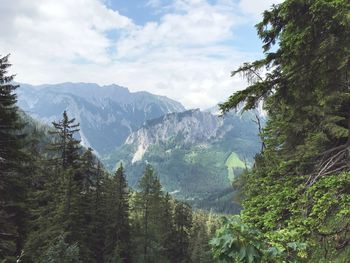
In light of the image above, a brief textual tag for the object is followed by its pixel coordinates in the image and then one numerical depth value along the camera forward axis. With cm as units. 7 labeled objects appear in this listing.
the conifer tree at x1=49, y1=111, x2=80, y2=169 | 4159
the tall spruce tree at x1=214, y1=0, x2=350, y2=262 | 870
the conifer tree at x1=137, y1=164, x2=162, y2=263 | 6047
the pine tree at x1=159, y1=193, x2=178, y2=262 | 6862
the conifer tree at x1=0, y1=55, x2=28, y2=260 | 2133
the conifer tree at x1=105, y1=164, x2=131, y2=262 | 5306
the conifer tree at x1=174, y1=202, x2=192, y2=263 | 7212
